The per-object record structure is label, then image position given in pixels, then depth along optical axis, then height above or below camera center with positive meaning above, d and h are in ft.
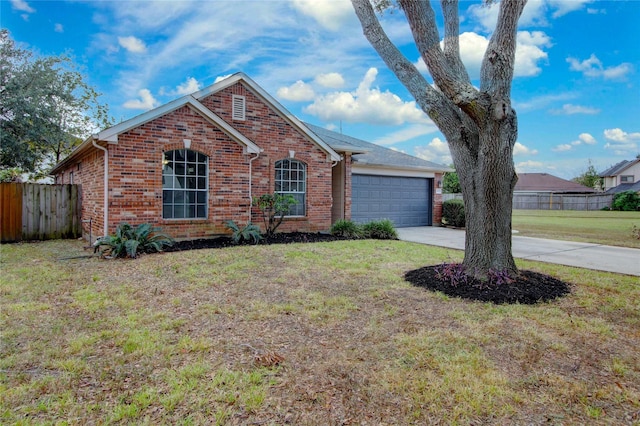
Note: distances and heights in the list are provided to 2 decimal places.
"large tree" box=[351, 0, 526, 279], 17.19 +4.81
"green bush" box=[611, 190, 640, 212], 104.12 +3.03
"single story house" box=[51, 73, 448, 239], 29.01 +4.00
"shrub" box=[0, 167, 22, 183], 55.30 +5.21
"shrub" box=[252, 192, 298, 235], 34.60 +0.41
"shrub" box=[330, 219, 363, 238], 38.34 -2.04
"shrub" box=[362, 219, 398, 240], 37.92 -2.19
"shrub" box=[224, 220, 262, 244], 32.01 -2.20
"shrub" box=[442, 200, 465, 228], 52.49 -0.38
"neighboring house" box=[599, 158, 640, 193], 142.75 +14.81
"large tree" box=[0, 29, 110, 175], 52.60 +15.87
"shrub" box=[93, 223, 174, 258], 25.58 -2.46
